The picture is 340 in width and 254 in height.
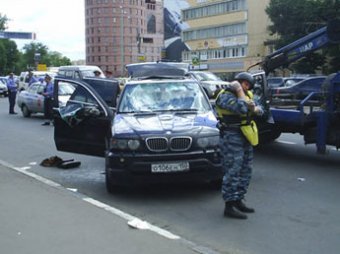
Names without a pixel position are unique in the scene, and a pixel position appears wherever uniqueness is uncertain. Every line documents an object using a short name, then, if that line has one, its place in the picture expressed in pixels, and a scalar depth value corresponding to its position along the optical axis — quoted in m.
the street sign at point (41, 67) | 59.34
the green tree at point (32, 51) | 138.18
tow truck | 9.51
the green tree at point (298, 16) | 59.78
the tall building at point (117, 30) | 124.12
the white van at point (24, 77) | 33.56
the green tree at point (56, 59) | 148.25
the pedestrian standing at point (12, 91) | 23.77
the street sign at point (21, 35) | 49.00
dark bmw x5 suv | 7.43
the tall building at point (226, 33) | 85.62
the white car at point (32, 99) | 21.56
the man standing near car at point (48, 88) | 18.60
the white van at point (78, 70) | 26.50
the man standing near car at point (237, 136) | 6.41
